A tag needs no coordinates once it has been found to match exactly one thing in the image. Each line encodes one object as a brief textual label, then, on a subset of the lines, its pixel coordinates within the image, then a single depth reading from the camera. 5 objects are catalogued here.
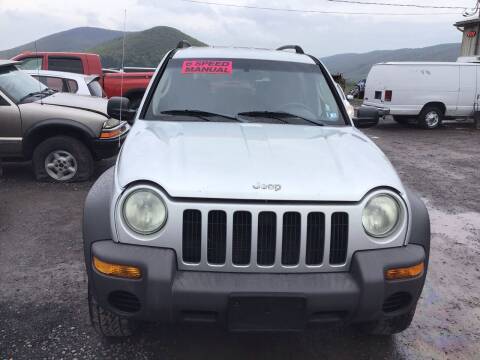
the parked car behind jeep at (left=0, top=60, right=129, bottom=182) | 6.35
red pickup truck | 11.36
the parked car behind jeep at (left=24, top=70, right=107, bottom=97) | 8.27
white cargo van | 13.74
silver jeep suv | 2.28
